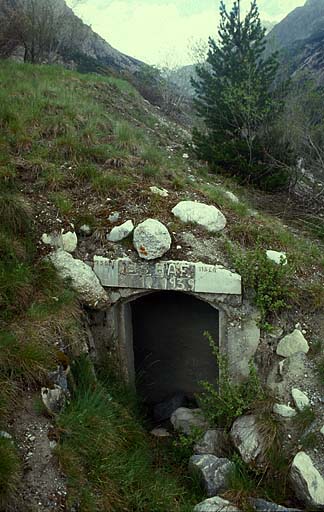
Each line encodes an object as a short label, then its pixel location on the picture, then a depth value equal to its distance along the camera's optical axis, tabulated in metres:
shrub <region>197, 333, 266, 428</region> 4.46
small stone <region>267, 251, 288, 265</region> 5.22
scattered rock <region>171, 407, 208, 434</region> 5.22
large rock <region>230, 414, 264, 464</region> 4.18
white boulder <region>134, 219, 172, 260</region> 5.13
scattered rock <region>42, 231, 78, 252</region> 5.19
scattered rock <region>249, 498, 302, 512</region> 3.45
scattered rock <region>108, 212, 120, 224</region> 5.51
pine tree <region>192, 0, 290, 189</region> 9.12
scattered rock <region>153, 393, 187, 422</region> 6.14
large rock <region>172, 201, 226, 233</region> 5.61
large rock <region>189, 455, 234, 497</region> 3.94
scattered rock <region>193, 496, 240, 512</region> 3.52
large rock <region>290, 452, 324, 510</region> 3.74
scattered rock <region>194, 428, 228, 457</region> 4.47
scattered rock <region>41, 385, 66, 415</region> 3.64
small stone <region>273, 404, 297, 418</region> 4.35
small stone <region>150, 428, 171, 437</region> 5.24
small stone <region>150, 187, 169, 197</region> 5.96
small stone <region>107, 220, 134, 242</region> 5.34
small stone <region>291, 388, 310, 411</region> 4.38
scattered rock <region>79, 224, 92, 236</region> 5.43
